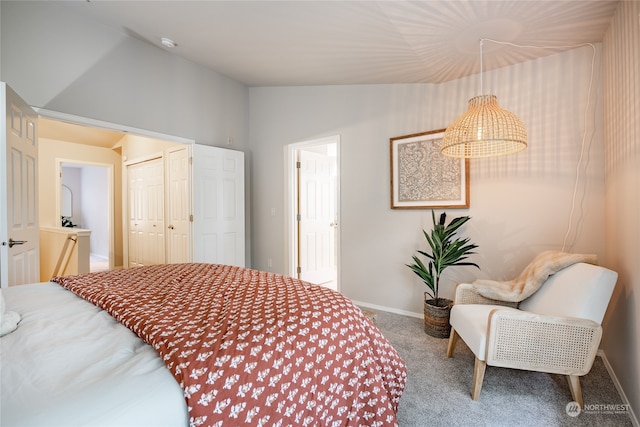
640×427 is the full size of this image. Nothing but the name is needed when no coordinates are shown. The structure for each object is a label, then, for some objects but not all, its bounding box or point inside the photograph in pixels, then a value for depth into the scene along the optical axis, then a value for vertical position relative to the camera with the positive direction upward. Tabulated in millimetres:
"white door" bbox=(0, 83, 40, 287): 1901 +137
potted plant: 2488 -475
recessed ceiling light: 2889 +1646
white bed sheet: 639 -410
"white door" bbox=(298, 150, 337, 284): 4051 -108
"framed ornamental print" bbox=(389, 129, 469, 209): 2812 +338
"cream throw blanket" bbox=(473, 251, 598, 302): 1903 -477
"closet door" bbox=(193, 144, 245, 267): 3551 +66
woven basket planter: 2486 -929
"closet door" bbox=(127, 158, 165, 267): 4535 -34
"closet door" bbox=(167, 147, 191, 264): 3660 +33
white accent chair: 1560 -674
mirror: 7589 +263
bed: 705 -413
